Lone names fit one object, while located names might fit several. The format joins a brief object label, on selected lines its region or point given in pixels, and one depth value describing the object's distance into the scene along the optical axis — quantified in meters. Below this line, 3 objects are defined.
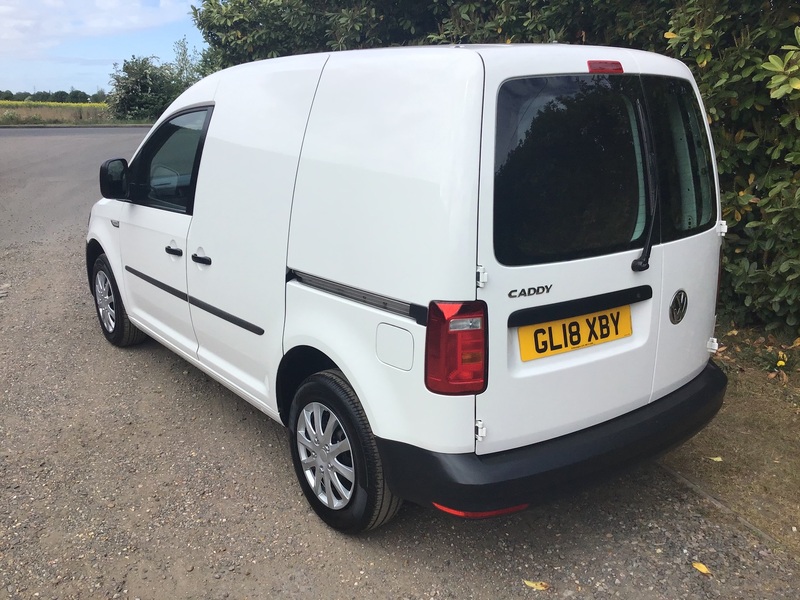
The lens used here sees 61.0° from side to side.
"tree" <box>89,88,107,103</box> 52.75
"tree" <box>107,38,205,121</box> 32.81
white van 2.29
